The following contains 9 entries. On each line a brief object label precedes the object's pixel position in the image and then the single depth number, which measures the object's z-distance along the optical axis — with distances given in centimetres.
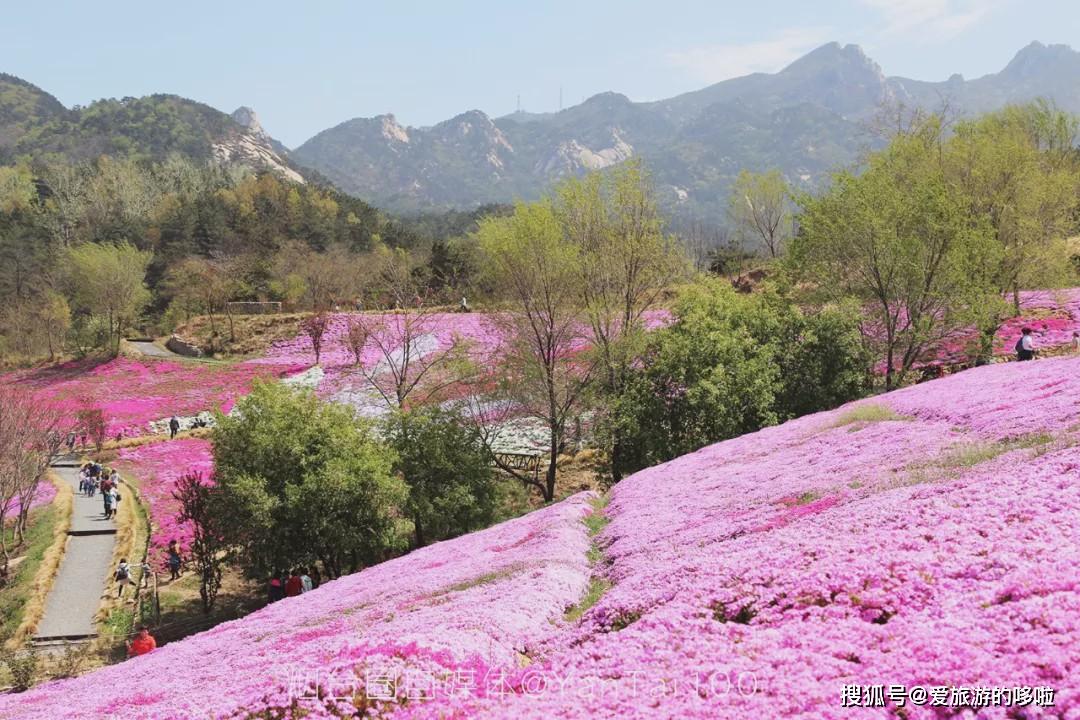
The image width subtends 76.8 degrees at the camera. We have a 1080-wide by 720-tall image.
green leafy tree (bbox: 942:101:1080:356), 3381
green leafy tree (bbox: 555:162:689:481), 3189
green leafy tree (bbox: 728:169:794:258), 7703
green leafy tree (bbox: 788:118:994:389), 3212
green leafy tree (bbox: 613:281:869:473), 2862
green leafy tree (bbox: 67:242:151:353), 7294
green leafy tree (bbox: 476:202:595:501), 3017
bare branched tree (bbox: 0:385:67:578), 2872
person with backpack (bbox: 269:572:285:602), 2127
